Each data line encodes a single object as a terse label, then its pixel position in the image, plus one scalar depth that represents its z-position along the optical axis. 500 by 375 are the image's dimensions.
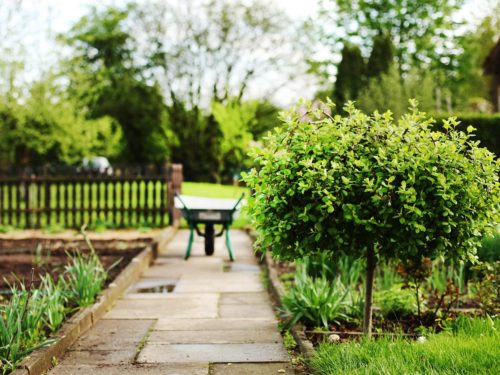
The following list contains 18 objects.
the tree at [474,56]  34.72
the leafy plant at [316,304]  4.74
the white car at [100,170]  12.88
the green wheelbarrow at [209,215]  8.65
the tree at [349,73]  24.47
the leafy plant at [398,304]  5.05
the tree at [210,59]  29.95
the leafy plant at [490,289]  4.59
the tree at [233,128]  27.80
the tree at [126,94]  34.16
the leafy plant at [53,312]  4.50
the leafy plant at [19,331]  3.62
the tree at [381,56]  24.03
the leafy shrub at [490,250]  5.63
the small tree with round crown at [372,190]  3.79
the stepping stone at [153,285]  6.76
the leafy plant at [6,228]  12.00
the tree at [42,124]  17.25
